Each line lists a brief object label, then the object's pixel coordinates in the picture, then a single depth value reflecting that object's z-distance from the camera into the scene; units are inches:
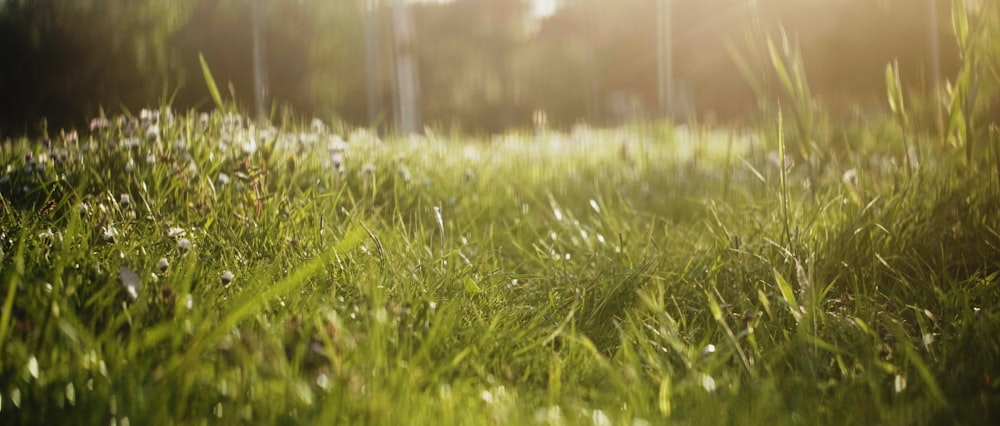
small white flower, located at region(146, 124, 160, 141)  121.4
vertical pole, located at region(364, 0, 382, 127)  666.0
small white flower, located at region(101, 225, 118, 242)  81.8
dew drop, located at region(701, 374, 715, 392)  67.0
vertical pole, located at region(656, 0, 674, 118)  703.1
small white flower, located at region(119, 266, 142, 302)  67.7
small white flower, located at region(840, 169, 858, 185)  104.7
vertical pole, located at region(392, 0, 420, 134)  453.1
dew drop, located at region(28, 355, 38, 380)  57.3
